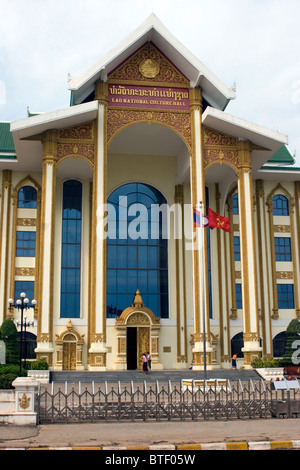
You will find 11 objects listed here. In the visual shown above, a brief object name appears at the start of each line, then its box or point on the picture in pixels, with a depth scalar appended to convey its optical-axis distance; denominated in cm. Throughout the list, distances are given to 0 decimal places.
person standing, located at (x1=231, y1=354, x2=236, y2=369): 3170
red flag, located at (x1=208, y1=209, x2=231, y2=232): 2852
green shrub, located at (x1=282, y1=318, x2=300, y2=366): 3017
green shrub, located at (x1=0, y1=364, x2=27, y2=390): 2091
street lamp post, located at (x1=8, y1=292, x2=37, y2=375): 2338
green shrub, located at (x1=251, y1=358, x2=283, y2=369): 2747
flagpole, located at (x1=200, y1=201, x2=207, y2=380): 2500
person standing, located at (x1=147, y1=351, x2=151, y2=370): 2906
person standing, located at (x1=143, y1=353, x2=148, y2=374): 2721
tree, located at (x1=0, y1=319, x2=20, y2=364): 2622
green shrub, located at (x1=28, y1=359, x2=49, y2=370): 2552
